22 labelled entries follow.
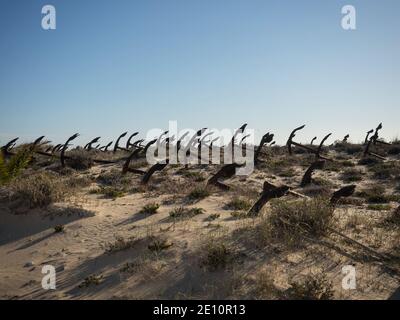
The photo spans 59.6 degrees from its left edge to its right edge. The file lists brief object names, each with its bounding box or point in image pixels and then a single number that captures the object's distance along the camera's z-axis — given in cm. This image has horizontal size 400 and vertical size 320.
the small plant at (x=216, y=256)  471
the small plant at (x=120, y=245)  554
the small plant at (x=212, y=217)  697
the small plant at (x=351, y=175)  1343
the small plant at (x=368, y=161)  1722
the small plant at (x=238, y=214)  684
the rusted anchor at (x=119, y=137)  1880
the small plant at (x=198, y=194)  912
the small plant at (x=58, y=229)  674
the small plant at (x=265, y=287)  405
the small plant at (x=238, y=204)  805
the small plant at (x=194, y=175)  1270
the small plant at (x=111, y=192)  969
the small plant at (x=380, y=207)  852
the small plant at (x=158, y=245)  537
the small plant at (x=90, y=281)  464
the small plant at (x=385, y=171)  1384
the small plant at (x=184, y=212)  706
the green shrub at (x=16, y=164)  874
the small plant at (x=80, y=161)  1597
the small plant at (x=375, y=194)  991
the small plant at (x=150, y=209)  752
